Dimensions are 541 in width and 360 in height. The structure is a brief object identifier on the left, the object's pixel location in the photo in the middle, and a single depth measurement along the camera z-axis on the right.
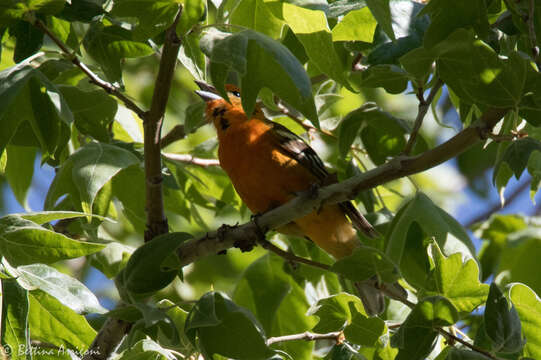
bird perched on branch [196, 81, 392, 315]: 8.69
